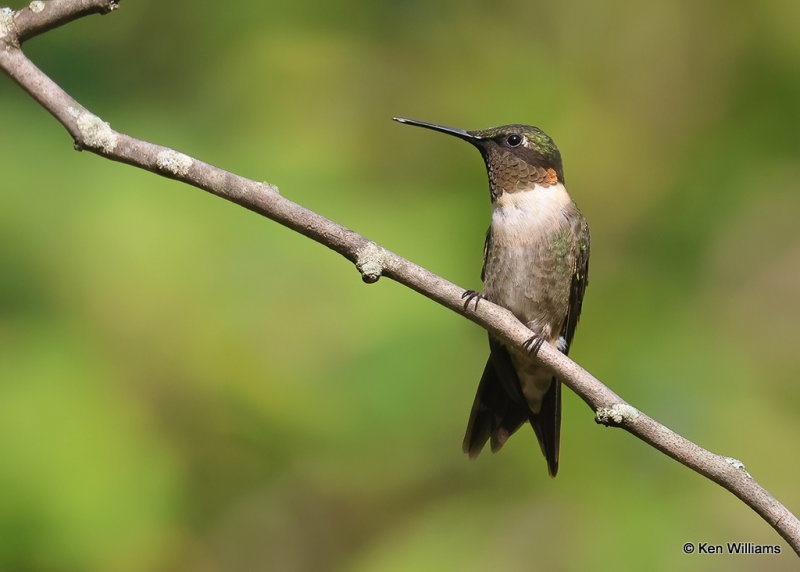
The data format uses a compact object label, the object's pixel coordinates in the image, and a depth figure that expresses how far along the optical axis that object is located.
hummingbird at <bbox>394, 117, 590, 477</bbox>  2.70
